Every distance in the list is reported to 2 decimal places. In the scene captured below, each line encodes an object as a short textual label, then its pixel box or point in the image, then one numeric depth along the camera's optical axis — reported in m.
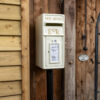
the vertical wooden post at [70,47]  2.36
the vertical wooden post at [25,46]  1.85
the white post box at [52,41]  1.96
